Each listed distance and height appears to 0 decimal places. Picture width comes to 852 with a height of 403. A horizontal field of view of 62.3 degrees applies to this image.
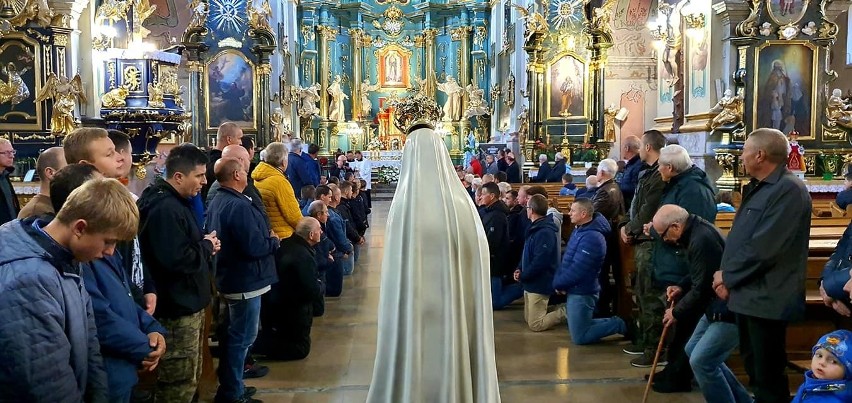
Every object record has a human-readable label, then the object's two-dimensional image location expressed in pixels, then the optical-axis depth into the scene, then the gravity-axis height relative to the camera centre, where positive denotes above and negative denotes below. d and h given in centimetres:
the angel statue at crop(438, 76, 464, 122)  2784 +229
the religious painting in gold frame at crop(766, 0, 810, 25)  1109 +224
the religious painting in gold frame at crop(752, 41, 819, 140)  1124 +111
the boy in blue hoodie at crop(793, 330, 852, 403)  305 -96
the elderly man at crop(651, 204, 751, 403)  420 -95
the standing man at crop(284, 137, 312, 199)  990 -19
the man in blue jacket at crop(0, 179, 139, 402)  221 -42
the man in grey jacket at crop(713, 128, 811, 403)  375 -58
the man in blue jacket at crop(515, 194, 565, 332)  674 -106
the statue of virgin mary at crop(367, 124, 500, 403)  260 -52
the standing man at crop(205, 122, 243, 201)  629 +17
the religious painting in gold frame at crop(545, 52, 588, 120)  1836 +178
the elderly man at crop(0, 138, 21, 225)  559 -24
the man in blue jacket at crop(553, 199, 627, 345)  620 -106
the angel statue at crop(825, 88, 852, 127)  1141 +67
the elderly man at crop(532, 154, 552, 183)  1472 -33
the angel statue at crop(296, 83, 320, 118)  2498 +197
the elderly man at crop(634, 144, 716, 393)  500 -47
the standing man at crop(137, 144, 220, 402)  381 -57
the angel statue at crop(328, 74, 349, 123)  2752 +216
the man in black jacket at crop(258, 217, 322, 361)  576 -118
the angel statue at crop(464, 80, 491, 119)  2708 +204
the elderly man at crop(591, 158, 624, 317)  681 -49
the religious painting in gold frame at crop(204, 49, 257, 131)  1819 +178
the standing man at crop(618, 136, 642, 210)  716 -13
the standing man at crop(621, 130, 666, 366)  542 -75
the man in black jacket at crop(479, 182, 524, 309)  754 -90
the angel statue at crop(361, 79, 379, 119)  2849 +240
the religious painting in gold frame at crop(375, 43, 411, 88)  2930 +377
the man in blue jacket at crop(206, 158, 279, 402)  460 -72
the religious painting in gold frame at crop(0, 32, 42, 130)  1088 +127
